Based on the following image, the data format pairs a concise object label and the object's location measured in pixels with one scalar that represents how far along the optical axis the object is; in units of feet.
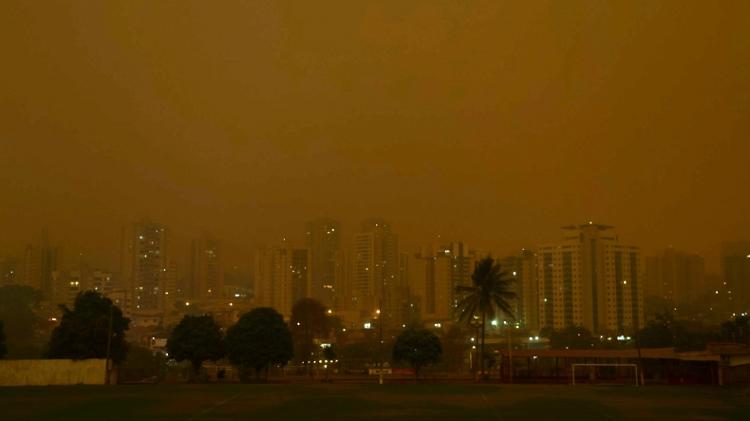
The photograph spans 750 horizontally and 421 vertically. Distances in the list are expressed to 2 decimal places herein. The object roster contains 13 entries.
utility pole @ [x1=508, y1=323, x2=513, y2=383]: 211.70
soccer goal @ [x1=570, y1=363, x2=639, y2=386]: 195.37
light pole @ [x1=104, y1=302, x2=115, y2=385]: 192.13
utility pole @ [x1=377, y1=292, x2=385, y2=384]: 320.44
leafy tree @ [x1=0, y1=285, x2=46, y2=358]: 300.81
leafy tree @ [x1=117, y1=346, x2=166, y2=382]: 230.07
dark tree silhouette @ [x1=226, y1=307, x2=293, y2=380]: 215.51
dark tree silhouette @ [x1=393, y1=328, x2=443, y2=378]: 221.87
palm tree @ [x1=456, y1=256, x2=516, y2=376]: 246.88
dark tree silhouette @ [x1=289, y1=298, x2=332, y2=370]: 355.77
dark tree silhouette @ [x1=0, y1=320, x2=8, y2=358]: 197.57
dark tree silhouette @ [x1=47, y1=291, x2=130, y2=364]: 197.88
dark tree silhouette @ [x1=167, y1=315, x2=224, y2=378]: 213.87
